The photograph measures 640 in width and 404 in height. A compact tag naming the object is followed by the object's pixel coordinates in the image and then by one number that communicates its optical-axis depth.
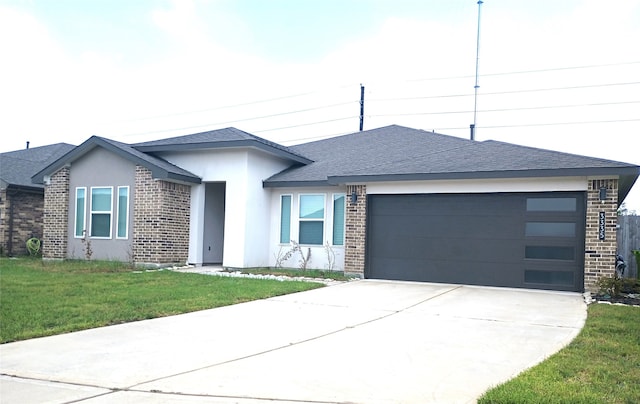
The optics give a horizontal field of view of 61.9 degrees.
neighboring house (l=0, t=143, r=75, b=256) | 19.77
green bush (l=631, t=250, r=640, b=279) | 14.05
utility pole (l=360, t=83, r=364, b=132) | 33.34
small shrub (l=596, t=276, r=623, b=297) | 11.16
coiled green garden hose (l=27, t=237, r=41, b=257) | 19.81
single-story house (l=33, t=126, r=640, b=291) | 12.45
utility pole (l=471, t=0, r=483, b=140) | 22.08
